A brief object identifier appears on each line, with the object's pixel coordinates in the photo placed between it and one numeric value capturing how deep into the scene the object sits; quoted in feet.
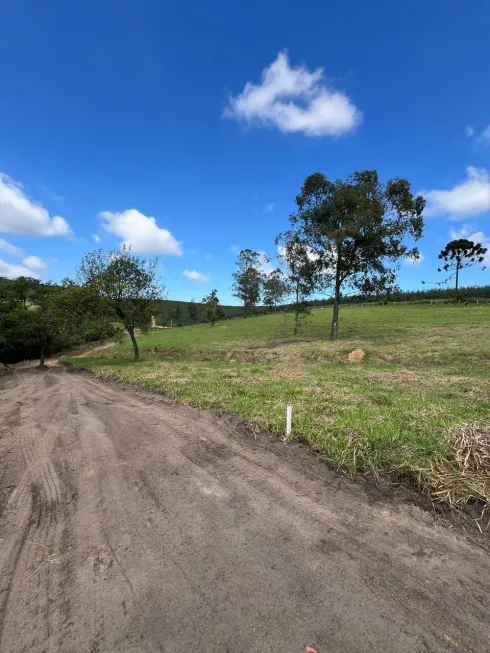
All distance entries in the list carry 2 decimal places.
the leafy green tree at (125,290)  70.44
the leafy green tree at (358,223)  75.05
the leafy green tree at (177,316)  295.17
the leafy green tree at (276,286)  110.65
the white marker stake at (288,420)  18.89
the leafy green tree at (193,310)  297.33
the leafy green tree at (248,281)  199.72
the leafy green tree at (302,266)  83.97
